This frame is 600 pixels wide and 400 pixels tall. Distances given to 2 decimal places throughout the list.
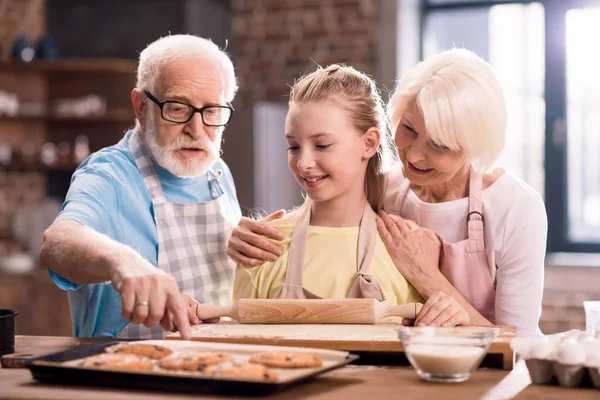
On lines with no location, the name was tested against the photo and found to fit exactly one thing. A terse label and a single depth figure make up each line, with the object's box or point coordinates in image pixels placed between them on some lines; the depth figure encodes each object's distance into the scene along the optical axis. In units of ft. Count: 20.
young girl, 7.99
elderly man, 8.45
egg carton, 6.30
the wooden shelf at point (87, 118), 18.66
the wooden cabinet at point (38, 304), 17.64
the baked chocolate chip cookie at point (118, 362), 6.34
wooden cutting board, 6.84
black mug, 7.08
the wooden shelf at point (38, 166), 19.17
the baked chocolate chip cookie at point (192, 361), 6.30
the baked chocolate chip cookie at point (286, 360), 6.37
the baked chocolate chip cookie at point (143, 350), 6.55
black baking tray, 6.14
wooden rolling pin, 7.30
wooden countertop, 6.20
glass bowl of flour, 6.36
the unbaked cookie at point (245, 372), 6.13
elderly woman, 8.05
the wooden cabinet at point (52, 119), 19.08
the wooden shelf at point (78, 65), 18.68
